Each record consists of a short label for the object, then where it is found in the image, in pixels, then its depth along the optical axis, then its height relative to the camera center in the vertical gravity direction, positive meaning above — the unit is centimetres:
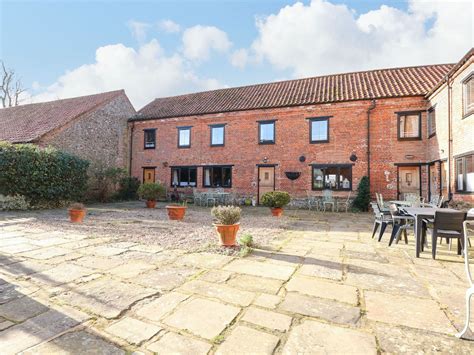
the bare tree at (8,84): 2470 +939
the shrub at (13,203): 1062 -88
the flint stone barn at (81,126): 1465 +351
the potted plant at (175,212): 883 -94
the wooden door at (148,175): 1756 +61
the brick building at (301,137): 1230 +273
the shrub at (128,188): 1652 -29
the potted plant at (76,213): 791 -92
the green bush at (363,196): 1232 -39
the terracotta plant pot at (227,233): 507 -93
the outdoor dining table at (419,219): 473 -56
